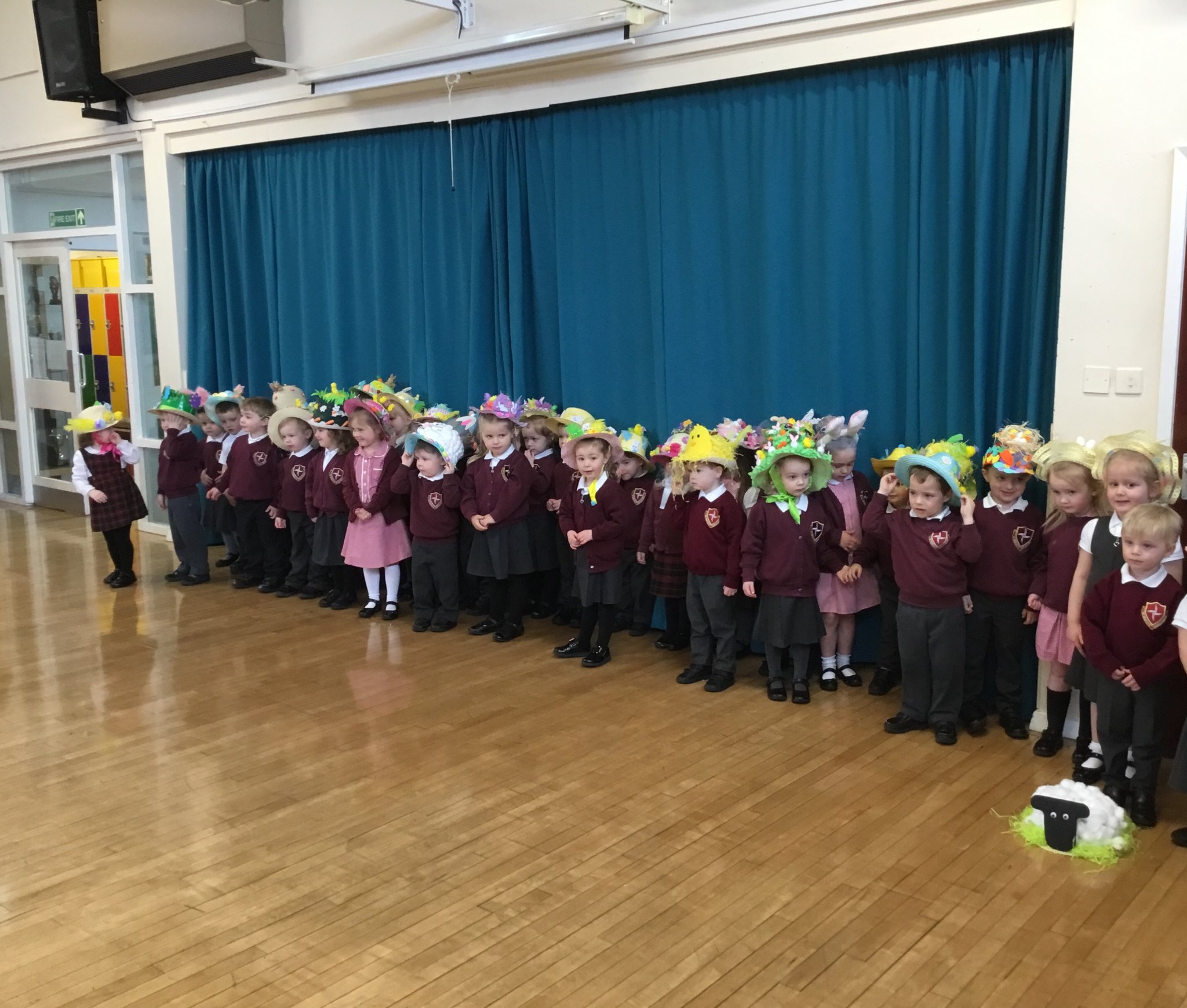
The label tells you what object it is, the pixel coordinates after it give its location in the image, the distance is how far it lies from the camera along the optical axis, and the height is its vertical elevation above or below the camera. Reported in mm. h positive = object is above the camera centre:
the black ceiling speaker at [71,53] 7789 +1946
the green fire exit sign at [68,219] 8852 +898
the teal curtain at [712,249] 4570 +383
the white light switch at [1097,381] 4145 -218
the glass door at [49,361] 9047 -229
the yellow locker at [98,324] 8797 +61
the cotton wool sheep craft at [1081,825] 3355 -1507
